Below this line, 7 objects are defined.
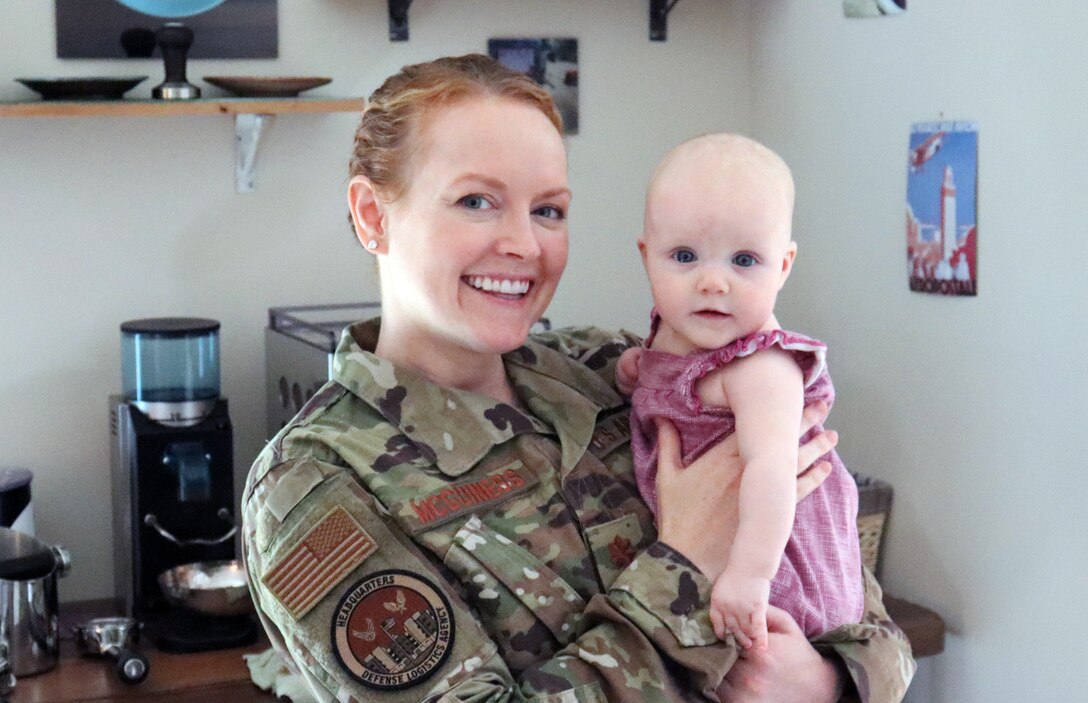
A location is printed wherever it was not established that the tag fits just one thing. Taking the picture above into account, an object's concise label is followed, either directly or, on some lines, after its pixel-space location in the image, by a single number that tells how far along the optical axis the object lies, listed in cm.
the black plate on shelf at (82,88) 255
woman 137
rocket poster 247
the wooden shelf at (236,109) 253
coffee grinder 257
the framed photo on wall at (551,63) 306
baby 153
